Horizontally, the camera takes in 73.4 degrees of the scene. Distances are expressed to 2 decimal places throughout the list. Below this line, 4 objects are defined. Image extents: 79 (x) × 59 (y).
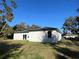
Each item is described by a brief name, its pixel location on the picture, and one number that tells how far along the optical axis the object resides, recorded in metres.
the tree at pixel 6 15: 7.51
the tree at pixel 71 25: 24.67
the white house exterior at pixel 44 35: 14.19
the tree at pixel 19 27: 22.89
